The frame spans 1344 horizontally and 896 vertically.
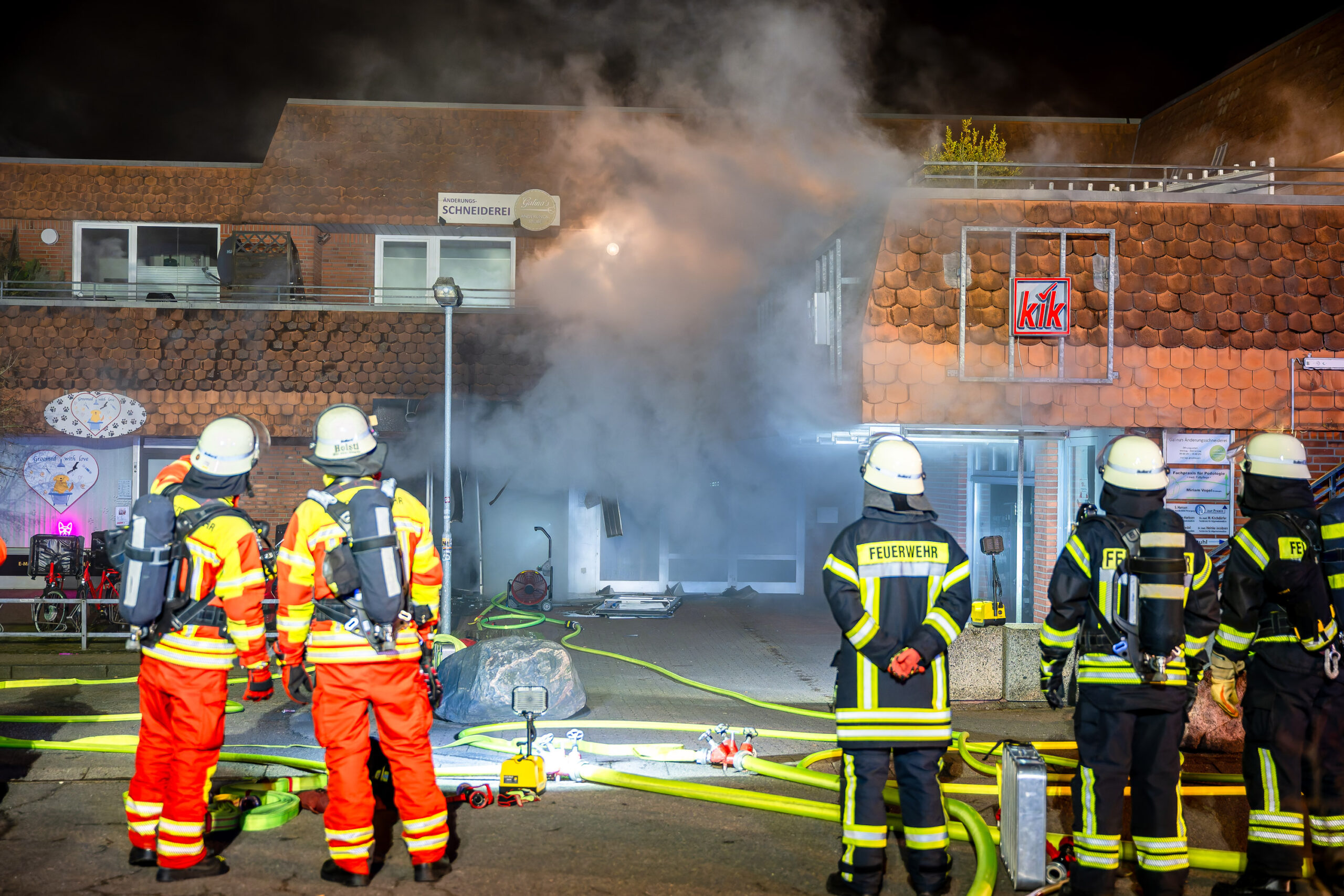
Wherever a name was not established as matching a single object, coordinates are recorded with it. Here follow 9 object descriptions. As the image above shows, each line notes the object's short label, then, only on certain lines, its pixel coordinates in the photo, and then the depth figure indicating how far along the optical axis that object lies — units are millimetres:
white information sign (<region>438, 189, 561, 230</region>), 14625
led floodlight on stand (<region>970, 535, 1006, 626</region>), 7016
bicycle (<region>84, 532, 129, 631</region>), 10633
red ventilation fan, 11688
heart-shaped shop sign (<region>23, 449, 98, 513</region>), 13875
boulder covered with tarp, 6660
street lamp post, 9383
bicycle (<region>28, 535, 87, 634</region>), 10609
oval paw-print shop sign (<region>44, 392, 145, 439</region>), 13117
